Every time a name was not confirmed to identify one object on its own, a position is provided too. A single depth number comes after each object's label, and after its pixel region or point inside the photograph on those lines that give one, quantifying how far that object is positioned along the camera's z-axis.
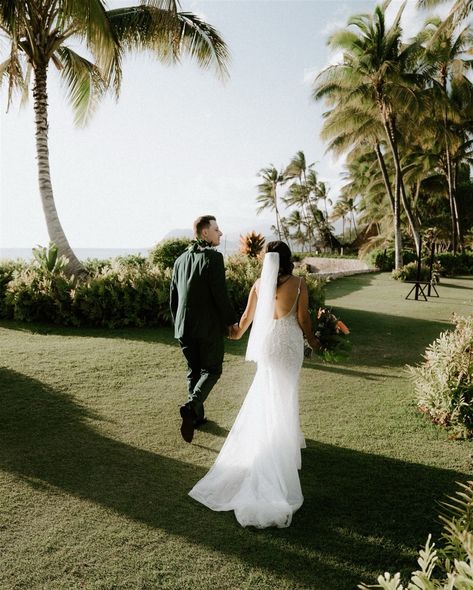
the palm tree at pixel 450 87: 24.28
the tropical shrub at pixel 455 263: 28.12
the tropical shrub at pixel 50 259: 11.53
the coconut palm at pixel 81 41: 10.50
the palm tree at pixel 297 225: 71.31
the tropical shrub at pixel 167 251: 15.59
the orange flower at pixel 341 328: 4.46
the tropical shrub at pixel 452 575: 1.44
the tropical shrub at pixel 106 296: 10.35
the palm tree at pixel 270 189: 62.59
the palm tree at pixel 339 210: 67.56
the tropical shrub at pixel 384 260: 30.48
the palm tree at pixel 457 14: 13.47
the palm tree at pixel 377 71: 21.77
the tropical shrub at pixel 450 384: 5.04
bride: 3.68
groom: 4.70
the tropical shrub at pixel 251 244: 14.93
